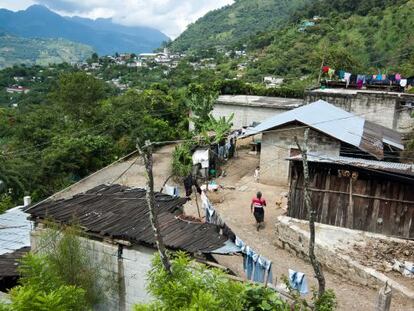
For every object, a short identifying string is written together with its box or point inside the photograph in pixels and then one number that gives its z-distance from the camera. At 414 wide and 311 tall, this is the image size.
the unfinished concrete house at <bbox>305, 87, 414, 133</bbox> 21.00
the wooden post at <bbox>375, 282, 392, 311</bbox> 7.36
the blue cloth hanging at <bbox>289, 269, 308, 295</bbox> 8.60
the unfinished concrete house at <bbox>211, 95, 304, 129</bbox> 27.16
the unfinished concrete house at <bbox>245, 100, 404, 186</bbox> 15.79
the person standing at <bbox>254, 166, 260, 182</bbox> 18.64
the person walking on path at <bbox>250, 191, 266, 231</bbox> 13.40
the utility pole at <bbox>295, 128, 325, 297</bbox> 6.32
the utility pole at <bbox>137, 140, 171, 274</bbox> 6.25
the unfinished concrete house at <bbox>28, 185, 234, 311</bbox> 8.80
